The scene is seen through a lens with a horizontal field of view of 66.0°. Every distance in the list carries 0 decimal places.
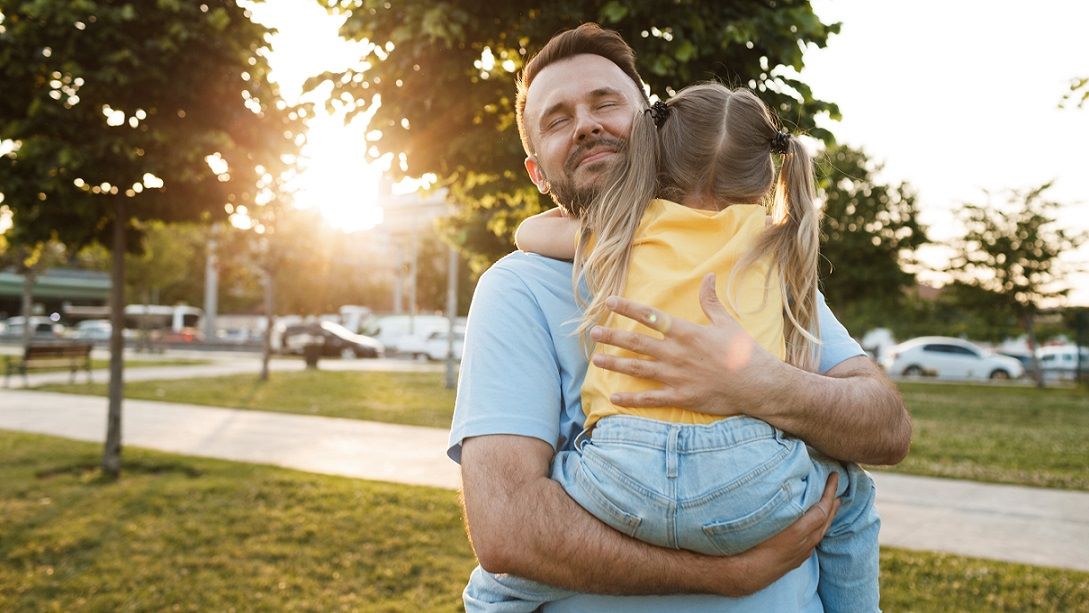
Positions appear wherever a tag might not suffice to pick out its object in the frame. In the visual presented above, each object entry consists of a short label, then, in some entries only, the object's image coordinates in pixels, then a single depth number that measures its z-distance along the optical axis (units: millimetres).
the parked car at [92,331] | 44381
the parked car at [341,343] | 33875
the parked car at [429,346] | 35344
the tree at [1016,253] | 26391
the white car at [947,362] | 31219
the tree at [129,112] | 6516
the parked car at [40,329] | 44562
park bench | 16688
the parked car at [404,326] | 44531
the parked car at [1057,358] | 35969
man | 1396
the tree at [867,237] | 26578
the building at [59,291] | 62562
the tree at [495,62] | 3779
